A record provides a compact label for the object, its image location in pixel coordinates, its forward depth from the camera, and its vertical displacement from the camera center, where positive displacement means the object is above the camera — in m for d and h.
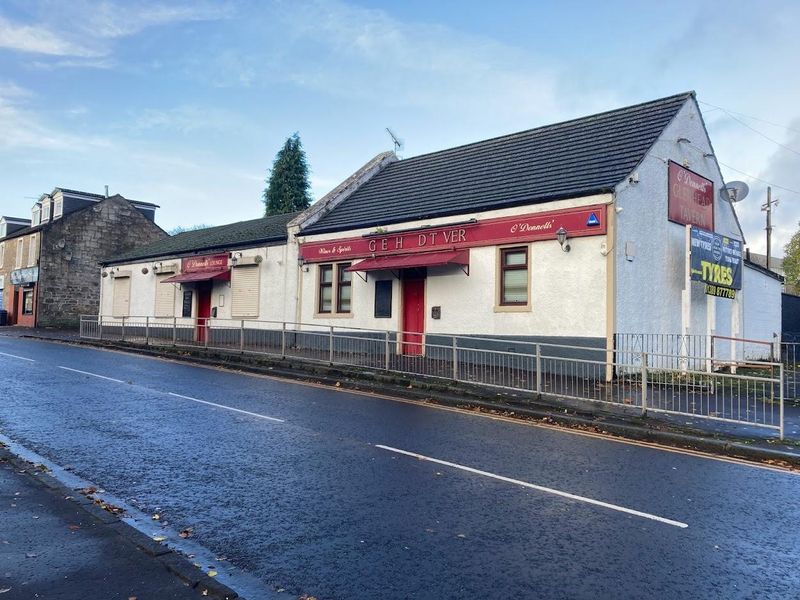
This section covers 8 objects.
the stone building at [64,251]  38.88 +4.66
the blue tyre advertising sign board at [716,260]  16.25 +2.17
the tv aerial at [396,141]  27.86 +8.75
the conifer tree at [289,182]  57.09 +13.83
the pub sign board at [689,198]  18.00 +4.37
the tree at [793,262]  47.44 +6.06
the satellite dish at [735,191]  19.20 +4.74
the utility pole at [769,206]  40.97 +9.02
